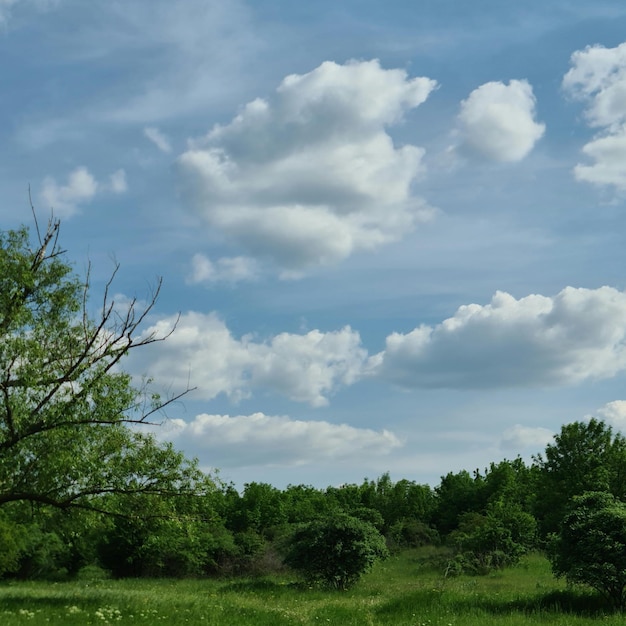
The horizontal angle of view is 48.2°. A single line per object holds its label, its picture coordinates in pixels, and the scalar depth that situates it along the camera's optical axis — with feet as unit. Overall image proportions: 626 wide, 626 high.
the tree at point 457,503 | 259.80
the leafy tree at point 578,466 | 197.36
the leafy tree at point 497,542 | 142.51
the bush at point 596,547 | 73.61
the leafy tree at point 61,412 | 73.15
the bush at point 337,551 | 110.93
